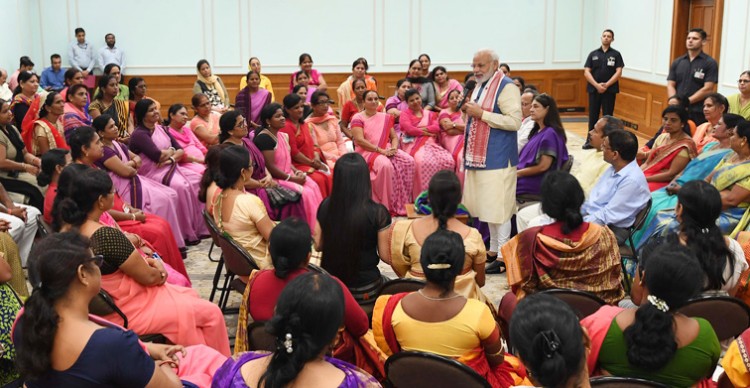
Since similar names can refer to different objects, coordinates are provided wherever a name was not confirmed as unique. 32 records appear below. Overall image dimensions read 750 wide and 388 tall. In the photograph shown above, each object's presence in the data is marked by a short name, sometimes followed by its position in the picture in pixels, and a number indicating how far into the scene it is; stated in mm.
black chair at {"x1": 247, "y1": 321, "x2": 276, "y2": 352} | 2781
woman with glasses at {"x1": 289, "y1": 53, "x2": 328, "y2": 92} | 9778
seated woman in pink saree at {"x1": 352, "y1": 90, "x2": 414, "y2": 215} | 6918
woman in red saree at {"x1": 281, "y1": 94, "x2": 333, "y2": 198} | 6168
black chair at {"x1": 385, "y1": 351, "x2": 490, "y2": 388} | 2294
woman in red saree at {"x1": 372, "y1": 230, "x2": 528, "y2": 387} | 2506
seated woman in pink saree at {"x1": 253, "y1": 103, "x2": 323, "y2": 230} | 5727
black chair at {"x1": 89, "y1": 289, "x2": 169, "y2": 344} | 3074
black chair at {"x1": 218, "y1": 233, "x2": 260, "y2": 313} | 3717
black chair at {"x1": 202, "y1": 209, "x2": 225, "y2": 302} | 3887
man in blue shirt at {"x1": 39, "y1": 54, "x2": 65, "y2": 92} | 11344
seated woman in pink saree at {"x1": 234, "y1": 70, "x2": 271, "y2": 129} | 8242
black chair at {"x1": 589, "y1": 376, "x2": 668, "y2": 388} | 2111
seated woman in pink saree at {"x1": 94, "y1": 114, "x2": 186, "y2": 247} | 5262
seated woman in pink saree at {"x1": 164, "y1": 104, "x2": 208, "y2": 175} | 6320
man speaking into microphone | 5172
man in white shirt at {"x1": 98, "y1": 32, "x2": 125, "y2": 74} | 11867
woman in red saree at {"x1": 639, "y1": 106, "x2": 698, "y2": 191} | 5301
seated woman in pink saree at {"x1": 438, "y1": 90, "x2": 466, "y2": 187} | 7168
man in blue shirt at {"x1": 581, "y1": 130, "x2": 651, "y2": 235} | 4422
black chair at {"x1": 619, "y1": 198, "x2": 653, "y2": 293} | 4402
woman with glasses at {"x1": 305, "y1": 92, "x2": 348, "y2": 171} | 6741
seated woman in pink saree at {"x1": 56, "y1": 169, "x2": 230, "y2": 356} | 3191
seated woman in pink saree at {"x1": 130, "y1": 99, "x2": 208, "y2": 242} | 5855
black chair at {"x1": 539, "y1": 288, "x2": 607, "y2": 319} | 3014
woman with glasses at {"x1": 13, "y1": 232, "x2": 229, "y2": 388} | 2104
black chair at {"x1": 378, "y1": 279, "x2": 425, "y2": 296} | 3033
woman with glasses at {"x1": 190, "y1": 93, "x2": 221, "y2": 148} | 6680
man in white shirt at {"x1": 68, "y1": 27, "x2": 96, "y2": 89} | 11781
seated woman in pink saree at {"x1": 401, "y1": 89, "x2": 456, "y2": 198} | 7109
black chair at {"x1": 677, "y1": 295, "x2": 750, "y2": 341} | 2902
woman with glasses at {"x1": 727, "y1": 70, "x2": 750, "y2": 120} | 6137
